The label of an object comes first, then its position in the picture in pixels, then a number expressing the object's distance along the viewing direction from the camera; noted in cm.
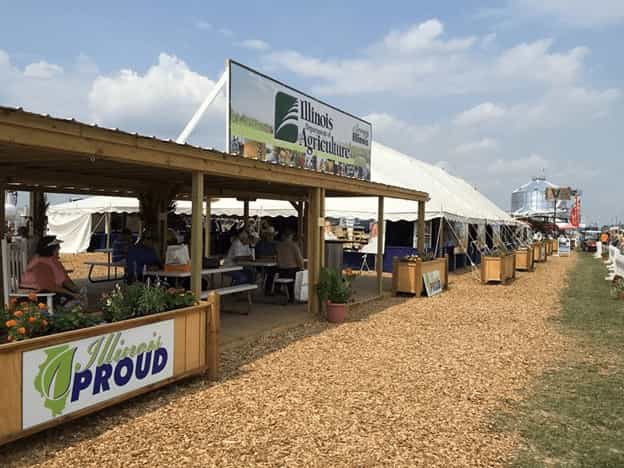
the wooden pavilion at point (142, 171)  433
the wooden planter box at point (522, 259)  2047
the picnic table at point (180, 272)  781
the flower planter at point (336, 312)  870
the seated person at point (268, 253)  1097
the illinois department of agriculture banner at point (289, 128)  914
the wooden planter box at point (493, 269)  1527
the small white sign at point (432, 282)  1239
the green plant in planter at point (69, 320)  397
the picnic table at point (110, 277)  1153
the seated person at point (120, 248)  1293
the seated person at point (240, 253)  1077
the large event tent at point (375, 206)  1792
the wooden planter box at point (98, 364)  354
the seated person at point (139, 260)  851
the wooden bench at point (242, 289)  792
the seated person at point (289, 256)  1011
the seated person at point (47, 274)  639
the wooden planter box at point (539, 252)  2547
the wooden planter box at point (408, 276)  1217
